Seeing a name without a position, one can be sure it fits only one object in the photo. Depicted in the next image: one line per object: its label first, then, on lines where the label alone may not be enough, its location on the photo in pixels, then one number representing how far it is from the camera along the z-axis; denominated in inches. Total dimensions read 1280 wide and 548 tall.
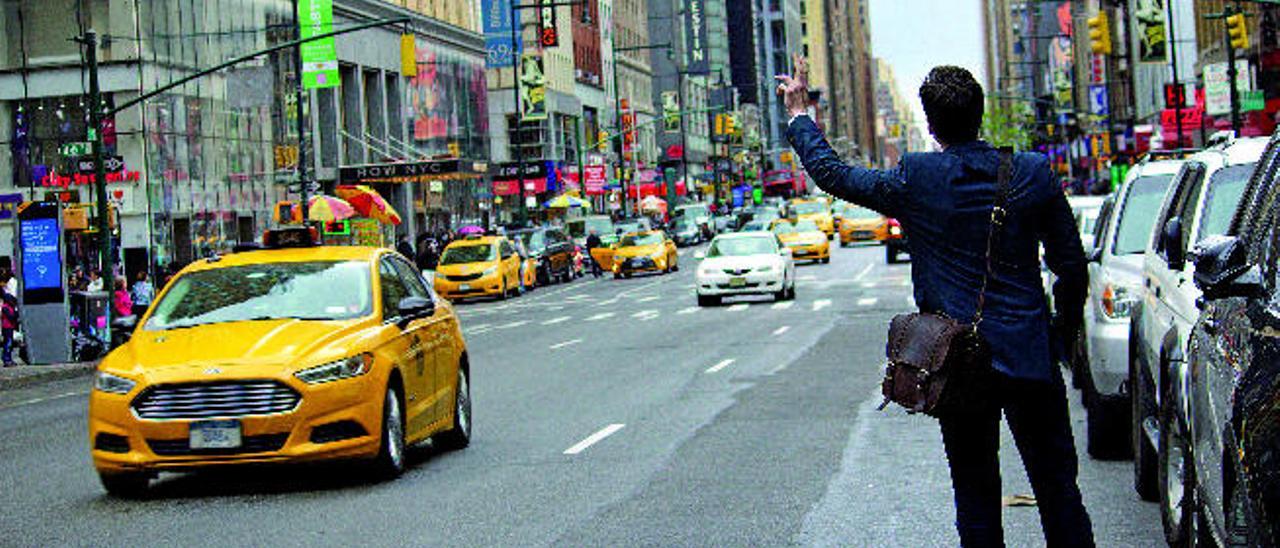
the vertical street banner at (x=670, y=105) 5216.5
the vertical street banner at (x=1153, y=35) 2694.4
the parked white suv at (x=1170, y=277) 390.3
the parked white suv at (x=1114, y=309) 494.0
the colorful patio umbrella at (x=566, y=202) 3457.2
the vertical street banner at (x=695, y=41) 6678.2
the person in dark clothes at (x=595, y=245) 2827.3
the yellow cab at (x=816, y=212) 3486.7
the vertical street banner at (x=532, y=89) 3385.8
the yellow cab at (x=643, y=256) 2603.3
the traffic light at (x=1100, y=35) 2237.0
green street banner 2092.8
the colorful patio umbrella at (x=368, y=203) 2311.8
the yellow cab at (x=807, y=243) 2490.2
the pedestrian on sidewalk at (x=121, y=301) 1445.6
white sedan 1600.6
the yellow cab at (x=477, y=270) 2171.5
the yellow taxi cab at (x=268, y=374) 483.5
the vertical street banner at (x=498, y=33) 3366.1
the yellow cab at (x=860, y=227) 3065.9
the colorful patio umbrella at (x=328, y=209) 2046.0
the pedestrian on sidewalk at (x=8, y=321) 1409.9
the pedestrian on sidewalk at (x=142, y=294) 1492.4
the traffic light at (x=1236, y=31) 1956.2
